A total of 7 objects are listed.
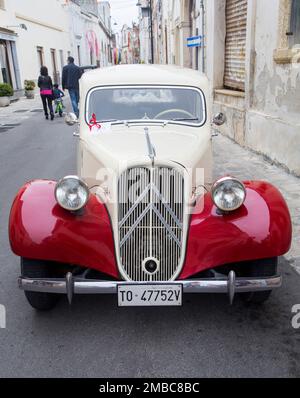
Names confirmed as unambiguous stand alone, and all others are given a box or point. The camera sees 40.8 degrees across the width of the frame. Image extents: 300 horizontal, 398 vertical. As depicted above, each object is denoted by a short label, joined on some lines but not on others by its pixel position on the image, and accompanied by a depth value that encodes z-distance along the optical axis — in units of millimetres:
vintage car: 2688
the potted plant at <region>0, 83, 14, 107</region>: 17766
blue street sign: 12923
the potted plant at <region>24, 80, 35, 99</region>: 21578
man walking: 12685
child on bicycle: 13128
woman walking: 12992
